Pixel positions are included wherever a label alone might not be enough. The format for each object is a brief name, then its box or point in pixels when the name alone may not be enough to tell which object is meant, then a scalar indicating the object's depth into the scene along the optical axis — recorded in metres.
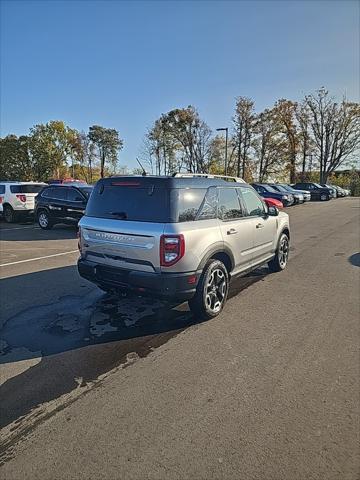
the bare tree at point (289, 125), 42.41
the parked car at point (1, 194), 14.60
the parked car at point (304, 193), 28.95
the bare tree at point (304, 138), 46.04
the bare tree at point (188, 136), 40.88
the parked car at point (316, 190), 35.44
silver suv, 3.91
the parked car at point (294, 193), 27.35
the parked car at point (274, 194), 25.05
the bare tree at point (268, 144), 40.12
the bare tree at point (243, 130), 38.97
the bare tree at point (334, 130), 46.59
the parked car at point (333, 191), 37.19
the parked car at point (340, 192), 41.82
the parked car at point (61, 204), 11.99
